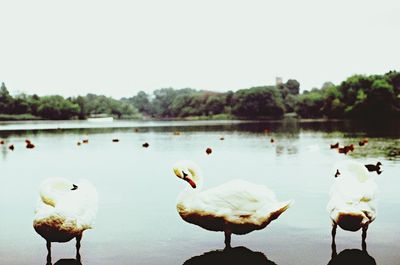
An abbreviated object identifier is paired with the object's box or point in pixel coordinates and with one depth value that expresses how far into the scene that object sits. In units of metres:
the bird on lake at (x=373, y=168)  18.87
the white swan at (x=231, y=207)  9.34
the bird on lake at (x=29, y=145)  36.18
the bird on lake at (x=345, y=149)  28.34
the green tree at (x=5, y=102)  151.88
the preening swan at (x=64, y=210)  8.77
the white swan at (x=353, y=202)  8.84
